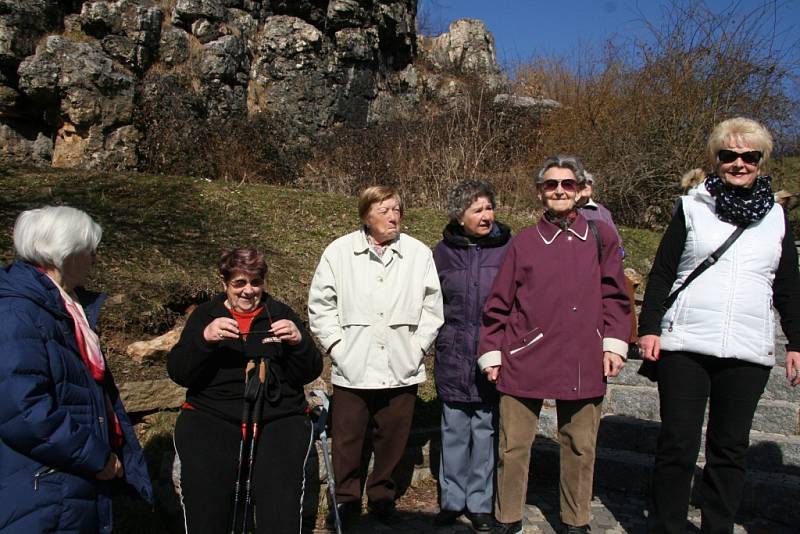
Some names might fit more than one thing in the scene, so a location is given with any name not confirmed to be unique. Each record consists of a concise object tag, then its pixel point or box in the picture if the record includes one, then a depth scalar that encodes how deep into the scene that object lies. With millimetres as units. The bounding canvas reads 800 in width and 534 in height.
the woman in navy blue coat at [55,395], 2287
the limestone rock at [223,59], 12289
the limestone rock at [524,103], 11812
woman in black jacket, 3119
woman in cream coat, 3787
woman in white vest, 3162
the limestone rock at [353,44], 14328
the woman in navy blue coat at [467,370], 3826
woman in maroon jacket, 3426
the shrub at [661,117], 10094
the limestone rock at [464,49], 17766
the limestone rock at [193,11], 12148
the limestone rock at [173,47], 11766
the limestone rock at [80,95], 9826
